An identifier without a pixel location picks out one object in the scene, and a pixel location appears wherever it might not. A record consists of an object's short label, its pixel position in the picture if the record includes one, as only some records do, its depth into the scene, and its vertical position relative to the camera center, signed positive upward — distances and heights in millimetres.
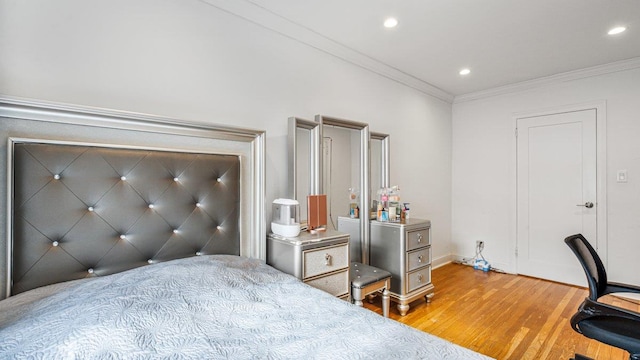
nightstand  1991 -545
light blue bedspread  939 -508
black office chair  1495 -755
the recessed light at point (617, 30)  2564 +1248
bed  987 -417
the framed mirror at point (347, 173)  2698 +49
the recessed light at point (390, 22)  2424 +1254
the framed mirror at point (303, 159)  2387 +155
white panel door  3520 -162
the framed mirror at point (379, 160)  3188 +192
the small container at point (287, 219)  2107 -285
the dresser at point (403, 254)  2791 -727
